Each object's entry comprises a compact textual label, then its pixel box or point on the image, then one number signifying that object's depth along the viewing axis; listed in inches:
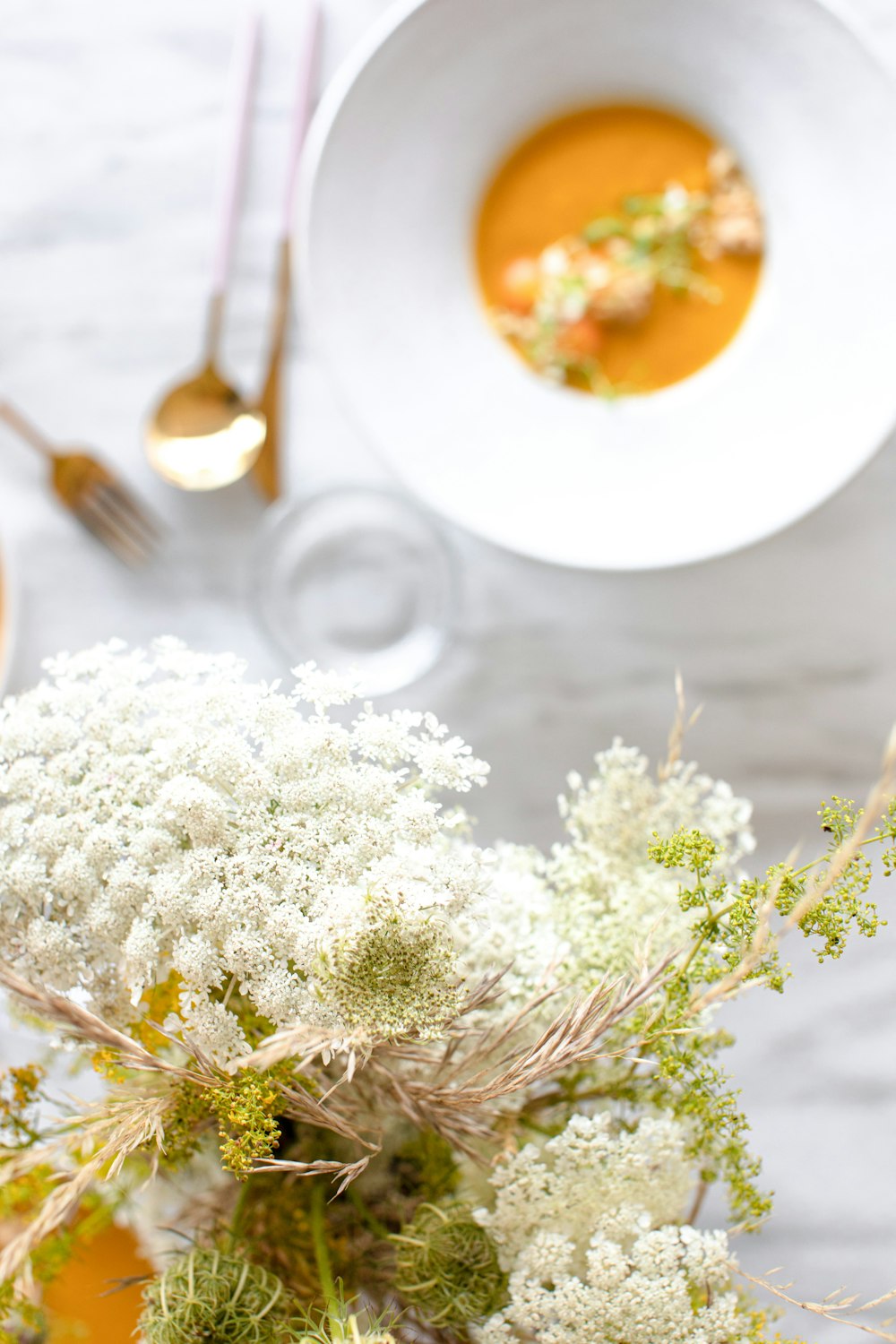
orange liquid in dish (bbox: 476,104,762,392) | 46.5
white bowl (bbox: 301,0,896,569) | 40.7
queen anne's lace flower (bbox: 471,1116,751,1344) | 25.0
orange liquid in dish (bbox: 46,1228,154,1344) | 33.7
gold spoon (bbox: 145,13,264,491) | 46.8
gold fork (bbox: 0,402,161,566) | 46.6
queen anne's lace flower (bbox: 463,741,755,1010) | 27.4
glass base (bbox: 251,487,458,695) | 48.2
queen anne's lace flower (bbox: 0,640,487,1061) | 22.7
